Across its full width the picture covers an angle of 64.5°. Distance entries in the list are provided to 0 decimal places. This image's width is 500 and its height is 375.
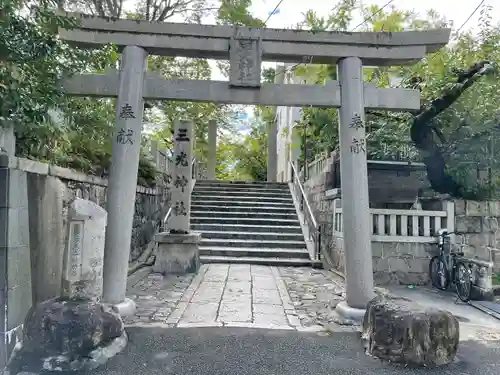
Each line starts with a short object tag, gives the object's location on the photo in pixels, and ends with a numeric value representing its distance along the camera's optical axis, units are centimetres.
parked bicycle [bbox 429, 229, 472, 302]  684
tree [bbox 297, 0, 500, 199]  801
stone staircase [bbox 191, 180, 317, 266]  1112
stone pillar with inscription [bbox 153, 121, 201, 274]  927
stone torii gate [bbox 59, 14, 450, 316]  565
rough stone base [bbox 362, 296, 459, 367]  411
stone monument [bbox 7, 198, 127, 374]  392
